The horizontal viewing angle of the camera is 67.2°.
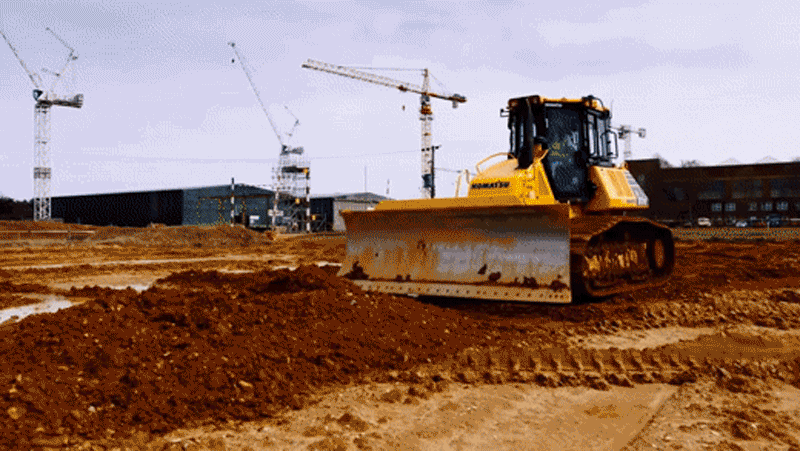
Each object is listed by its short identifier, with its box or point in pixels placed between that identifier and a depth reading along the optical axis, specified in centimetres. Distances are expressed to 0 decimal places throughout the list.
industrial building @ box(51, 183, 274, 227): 5862
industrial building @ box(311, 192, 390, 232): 5934
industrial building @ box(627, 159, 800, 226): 5550
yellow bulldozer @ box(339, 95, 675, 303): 733
